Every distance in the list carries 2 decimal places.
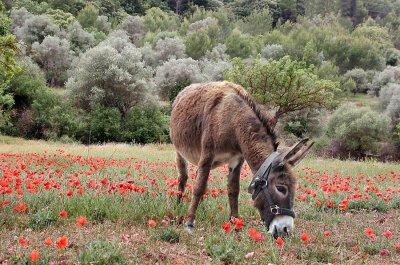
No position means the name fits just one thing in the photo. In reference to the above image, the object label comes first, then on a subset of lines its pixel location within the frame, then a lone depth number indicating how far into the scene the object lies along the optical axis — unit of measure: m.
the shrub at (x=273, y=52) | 86.99
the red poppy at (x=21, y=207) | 5.75
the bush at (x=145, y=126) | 50.28
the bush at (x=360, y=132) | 49.16
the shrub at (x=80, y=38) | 75.06
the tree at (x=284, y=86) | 44.50
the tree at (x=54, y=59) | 66.12
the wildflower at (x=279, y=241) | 4.93
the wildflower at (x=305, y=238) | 5.05
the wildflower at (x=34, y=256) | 4.07
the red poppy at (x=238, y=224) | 5.50
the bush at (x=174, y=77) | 59.06
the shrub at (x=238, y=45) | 92.25
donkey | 6.04
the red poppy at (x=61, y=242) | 4.23
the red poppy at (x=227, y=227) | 5.28
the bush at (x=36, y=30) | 72.12
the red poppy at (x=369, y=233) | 5.49
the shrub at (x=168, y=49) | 75.44
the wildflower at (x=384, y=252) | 5.96
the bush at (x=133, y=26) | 97.80
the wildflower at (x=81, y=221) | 5.07
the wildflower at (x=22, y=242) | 4.49
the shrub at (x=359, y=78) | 84.50
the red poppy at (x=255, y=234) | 4.91
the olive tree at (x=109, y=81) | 50.75
